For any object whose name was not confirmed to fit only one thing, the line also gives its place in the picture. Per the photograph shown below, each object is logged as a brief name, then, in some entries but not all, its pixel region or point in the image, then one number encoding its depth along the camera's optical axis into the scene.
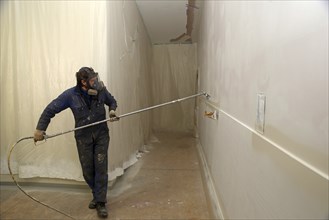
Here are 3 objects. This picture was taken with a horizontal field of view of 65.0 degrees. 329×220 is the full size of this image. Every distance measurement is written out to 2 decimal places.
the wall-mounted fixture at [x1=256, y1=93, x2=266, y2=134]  1.03
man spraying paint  2.31
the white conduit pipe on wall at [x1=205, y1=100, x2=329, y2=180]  0.60
